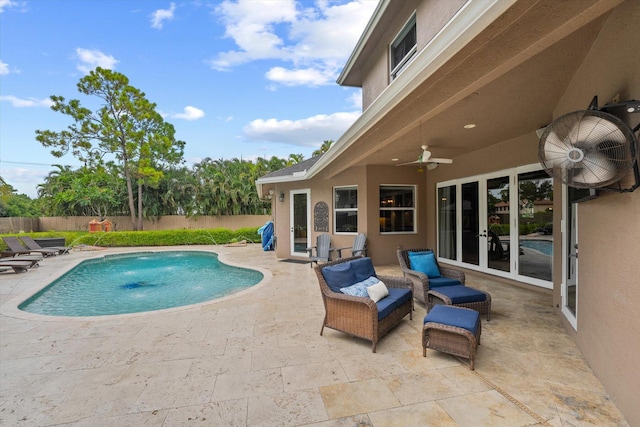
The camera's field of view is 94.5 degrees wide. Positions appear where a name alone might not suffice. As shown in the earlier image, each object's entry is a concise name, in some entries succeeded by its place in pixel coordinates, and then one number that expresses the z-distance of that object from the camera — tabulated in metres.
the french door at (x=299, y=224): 10.09
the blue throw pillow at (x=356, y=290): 3.77
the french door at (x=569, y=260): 3.77
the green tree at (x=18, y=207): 25.03
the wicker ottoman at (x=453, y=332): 2.92
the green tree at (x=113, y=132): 17.39
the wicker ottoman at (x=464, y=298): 4.01
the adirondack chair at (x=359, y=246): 8.02
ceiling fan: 5.42
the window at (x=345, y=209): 8.99
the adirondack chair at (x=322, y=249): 8.63
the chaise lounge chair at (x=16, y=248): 10.77
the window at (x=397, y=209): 8.71
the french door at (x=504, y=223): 5.63
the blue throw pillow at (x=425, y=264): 4.88
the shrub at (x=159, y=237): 15.29
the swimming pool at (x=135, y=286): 5.87
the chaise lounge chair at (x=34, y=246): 11.82
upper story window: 5.62
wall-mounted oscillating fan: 2.03
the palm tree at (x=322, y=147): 26.72
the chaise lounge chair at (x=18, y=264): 8.55
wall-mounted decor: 9.44
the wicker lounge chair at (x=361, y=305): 3.37
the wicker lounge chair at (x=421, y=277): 4.52
